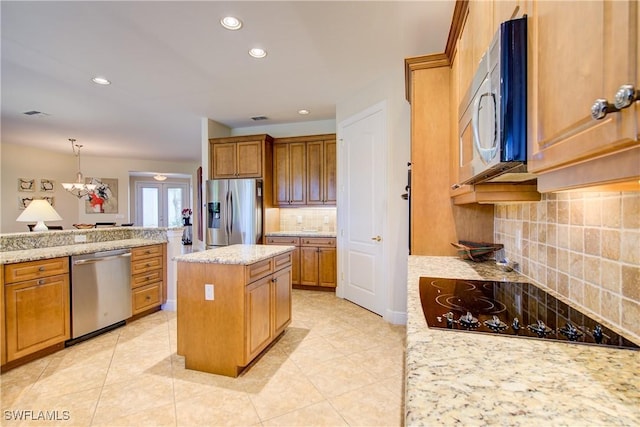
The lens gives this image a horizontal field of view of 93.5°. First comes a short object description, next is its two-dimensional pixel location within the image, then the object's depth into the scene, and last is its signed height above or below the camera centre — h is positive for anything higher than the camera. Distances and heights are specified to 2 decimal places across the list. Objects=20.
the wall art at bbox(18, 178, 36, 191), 6.20 +0.58
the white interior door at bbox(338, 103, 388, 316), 3.40 +0.05
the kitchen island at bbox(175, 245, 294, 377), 2.18 -0.74
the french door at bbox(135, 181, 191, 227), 9.50 +0.28
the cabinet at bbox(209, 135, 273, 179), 4.69 +0.86
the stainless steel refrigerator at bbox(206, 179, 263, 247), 4.54 -0.01
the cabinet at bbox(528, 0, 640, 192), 0.44 +0.21
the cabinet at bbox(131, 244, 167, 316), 3.33 -0.77
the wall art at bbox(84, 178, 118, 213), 7.53 +0.37
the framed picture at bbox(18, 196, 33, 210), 6.18 +0.20
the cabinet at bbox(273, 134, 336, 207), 4.66 +0.64
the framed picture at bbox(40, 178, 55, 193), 6.60 +0.60
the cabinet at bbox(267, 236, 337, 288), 4.43 -0.74
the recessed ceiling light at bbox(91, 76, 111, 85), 3.26 +1.44
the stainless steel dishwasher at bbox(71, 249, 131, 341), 2.78 -0.79
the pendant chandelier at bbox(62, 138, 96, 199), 5.90 +0.52
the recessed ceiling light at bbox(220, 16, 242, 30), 2.26 +1.45
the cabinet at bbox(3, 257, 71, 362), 2.35 -0.78
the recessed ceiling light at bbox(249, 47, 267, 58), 2.71 +1.46
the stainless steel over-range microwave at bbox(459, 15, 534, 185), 0.78 +0.30
